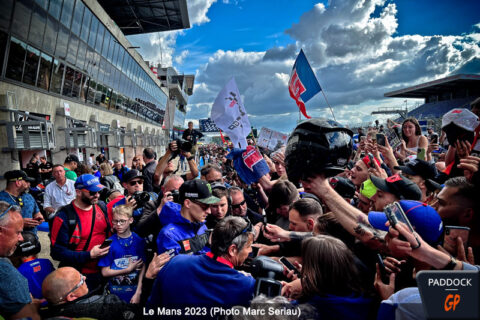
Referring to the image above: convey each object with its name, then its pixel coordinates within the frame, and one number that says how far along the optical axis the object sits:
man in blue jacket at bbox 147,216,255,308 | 1.84
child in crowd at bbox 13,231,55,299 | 2.84
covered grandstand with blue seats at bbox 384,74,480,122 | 39.88
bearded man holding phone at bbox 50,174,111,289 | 3.02
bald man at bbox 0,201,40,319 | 1.99
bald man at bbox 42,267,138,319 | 2.16
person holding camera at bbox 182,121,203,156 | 4.82
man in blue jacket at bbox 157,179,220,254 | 2.66
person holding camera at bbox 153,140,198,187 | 4.60
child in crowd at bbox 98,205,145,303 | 2.84
